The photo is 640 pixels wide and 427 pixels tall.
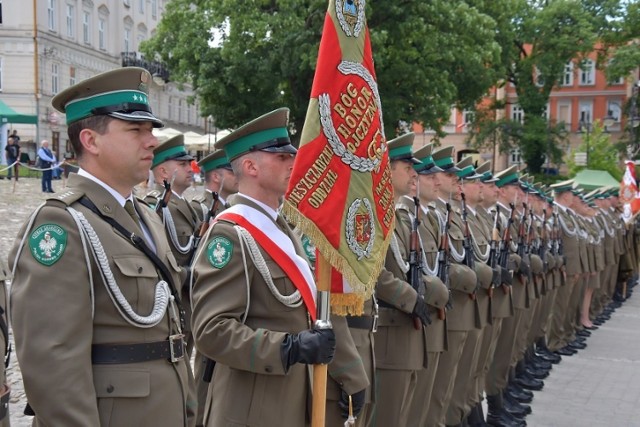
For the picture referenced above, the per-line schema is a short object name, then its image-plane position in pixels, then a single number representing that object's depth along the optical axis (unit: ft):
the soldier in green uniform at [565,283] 33.58
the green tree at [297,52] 71.72
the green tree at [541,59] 142.00
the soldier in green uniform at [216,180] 22.41
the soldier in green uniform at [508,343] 23.00
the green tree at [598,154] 104.58
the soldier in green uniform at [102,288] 8.03
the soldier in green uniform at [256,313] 10.13
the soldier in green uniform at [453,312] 18.12
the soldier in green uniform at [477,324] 19.56
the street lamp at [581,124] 180.94
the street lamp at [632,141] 137.59
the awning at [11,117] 77.77
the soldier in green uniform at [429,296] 16.26
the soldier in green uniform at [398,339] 15.11
